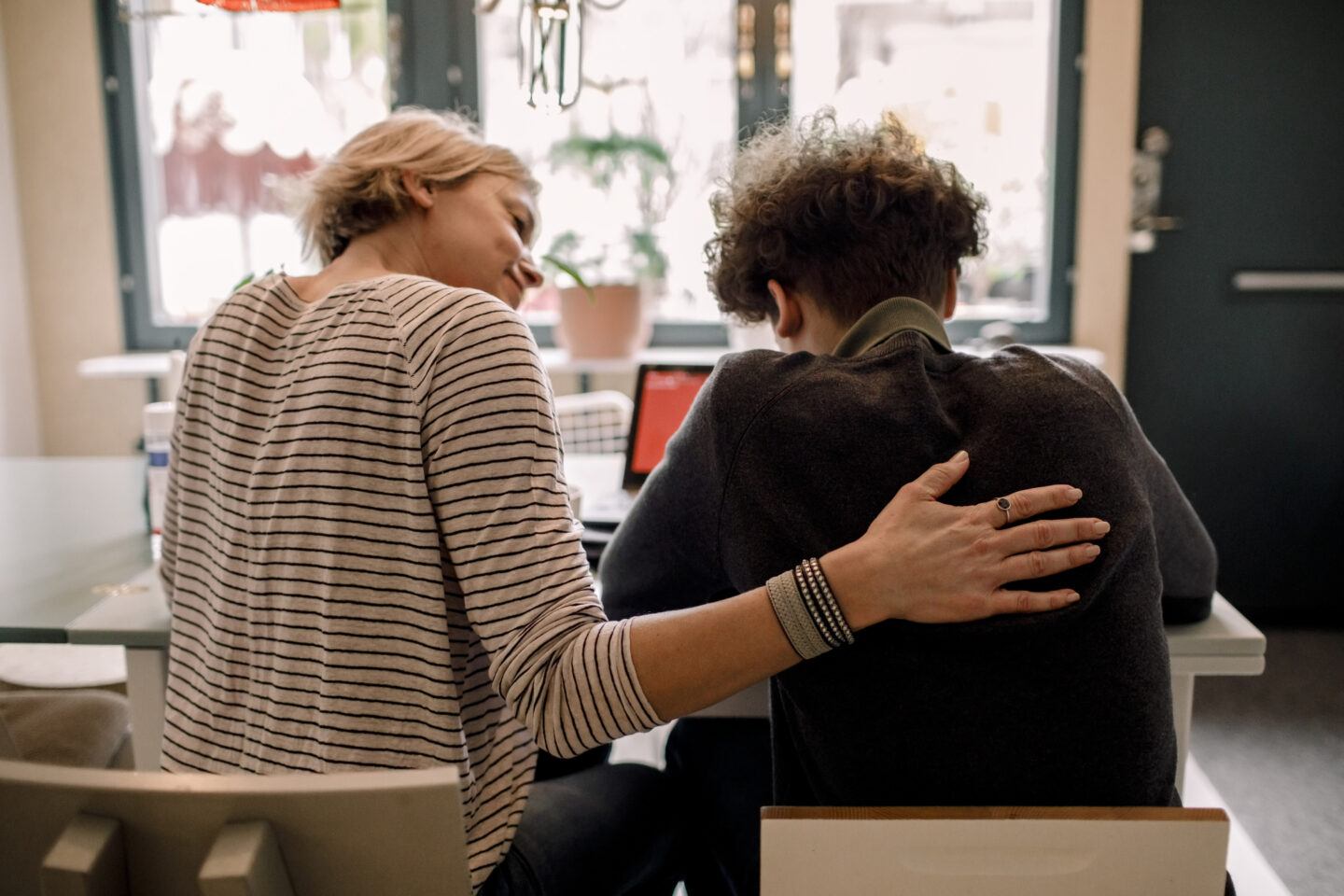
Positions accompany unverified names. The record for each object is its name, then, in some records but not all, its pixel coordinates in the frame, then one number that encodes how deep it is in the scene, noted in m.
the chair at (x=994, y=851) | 0.78
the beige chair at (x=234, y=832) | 0.65
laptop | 1.95
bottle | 1.63
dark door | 3.32
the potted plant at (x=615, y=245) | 3.40
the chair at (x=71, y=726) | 1.61
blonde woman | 0.86
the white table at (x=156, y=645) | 1.22
